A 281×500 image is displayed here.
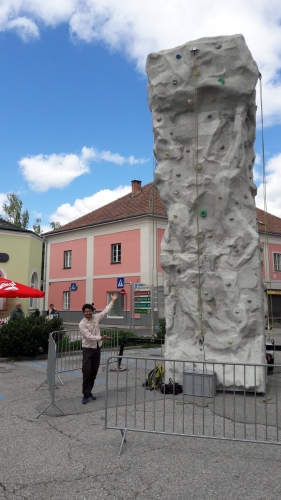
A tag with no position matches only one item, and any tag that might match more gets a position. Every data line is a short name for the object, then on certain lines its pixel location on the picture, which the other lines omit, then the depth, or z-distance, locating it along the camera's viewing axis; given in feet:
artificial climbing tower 25.40
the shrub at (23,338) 39.52
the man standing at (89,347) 23.73
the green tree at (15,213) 162.61
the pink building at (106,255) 94.99
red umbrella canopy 44.14
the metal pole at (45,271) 119.24
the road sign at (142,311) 65.34
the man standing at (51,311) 74.69
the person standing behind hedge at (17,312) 43.66
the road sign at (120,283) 86.58
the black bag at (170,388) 24.82
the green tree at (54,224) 187.02
